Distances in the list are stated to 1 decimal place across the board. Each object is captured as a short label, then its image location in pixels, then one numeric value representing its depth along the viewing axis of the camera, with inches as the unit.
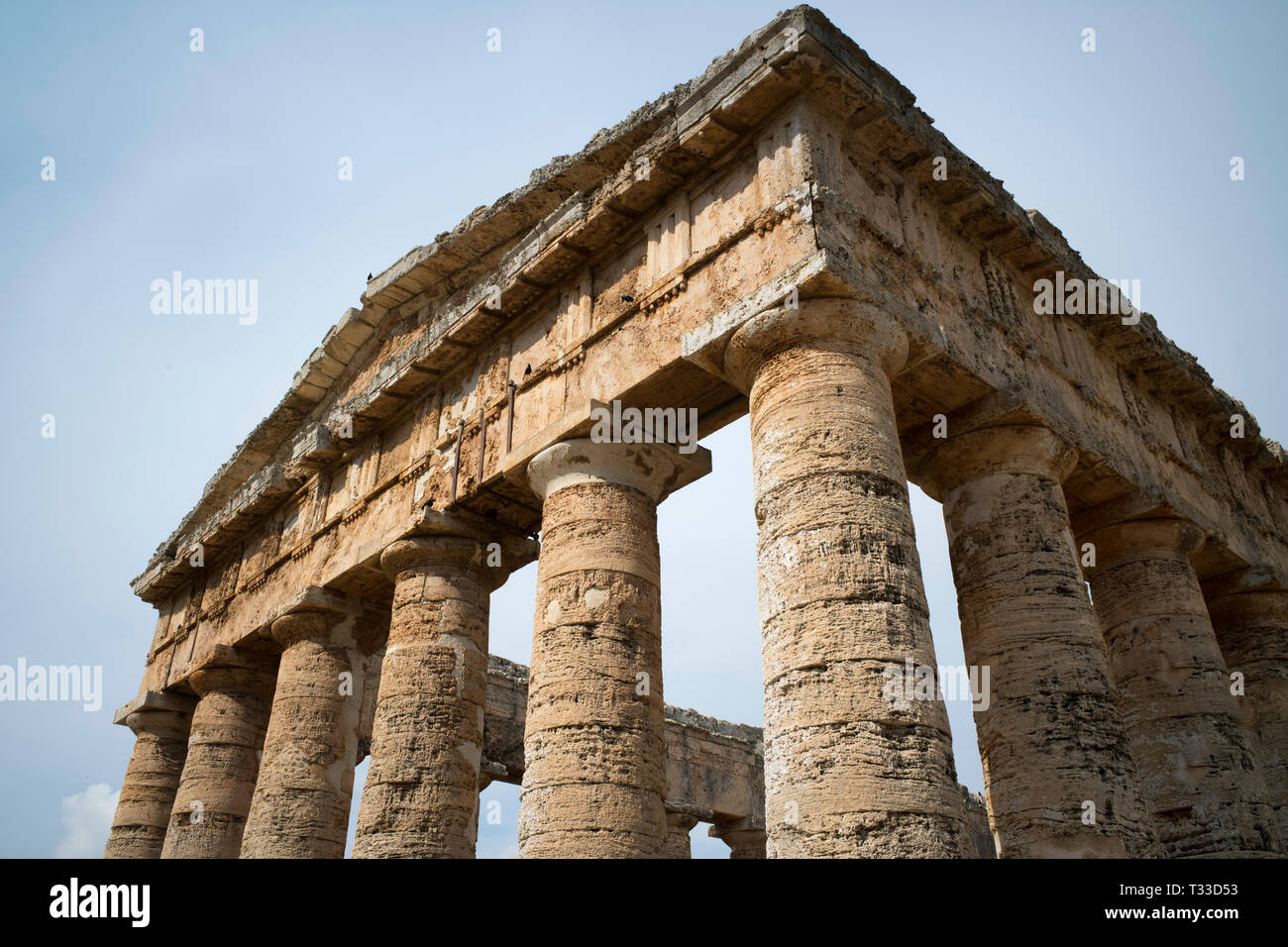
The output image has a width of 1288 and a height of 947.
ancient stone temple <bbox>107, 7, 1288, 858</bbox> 287.1
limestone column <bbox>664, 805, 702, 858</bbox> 728.3
